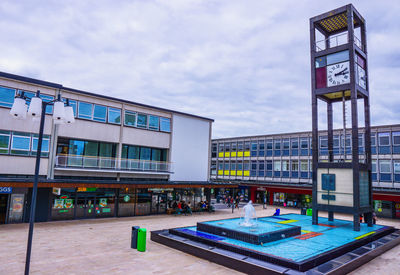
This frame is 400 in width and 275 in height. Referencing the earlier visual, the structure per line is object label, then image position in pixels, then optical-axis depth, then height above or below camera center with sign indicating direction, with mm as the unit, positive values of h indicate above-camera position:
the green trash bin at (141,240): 13587 -3311
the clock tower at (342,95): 19469 +5956
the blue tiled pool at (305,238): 12596 -3377
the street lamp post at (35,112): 7688 +1416
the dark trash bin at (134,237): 14027 -3295
